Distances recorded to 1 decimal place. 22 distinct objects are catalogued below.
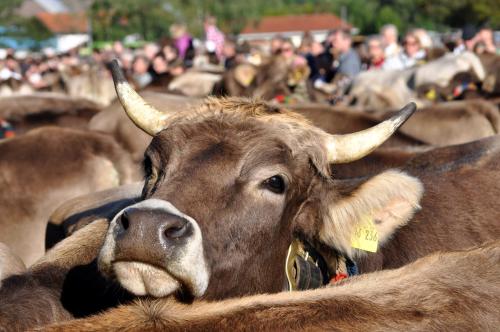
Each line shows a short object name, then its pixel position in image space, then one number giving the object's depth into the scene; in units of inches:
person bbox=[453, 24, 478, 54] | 673.0
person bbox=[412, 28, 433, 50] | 696.9
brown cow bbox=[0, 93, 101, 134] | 479.5
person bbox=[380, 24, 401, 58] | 642.8
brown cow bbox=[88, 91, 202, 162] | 392.4
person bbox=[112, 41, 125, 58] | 937.5
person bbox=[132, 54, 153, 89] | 701.4
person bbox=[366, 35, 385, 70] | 625.0
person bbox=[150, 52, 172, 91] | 643.5
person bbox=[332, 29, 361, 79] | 601.2
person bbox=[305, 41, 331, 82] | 634.2
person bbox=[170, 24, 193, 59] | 757.9
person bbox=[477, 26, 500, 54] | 643.5
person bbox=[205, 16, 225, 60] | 936.9
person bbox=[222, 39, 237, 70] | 734.9
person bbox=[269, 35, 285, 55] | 741.3
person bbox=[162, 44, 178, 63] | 718.5
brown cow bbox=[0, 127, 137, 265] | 321.1
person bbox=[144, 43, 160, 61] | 786.4
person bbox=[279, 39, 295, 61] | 678.2
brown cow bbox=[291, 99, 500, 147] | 407.2
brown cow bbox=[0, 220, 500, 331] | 112.6
